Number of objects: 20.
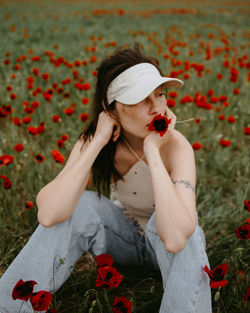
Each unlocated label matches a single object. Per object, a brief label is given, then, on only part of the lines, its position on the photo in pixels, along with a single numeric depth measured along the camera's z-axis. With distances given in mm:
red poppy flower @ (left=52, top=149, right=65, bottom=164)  1918
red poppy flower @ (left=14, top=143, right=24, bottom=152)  2124
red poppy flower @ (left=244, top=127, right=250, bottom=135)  2365
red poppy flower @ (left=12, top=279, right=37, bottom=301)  1162
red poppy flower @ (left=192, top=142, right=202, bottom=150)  2268
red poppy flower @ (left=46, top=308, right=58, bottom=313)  1135
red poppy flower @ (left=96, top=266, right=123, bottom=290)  1163
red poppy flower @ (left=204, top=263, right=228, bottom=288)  1196
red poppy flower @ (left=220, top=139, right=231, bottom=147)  2418
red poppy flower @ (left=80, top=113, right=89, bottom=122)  2518
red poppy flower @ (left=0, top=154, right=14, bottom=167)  1949
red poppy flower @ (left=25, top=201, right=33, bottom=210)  1874
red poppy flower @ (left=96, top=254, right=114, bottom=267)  1273
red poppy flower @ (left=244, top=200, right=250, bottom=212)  1541
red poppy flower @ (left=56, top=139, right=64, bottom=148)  2192
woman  1335
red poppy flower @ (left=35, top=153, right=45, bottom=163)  2040
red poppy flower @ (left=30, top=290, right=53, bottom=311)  1127
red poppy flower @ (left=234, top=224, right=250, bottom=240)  1401
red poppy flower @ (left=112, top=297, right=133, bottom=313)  1132
